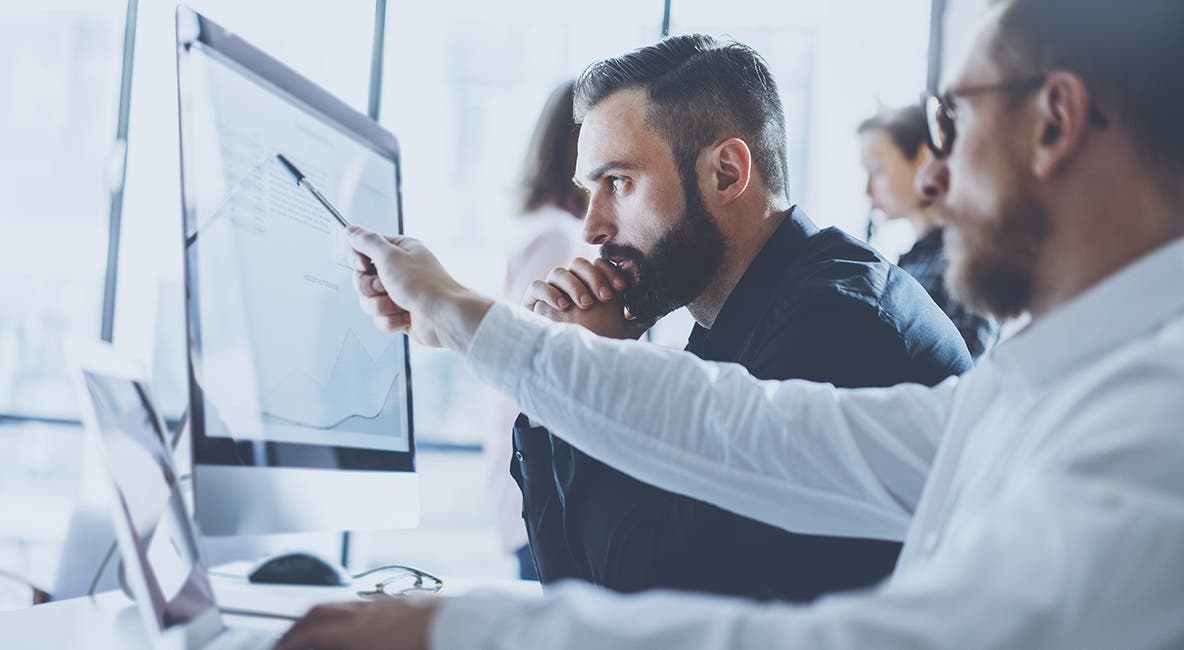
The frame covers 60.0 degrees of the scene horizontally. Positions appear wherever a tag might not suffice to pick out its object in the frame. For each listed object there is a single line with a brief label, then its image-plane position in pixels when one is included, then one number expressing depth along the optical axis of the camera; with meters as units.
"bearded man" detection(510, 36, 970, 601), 1.19
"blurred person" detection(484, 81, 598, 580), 2.42
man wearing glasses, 0.53
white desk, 0.88
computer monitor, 0.94
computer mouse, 1.24
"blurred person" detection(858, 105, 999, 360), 2.40
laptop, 0.74
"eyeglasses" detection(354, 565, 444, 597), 1.25
